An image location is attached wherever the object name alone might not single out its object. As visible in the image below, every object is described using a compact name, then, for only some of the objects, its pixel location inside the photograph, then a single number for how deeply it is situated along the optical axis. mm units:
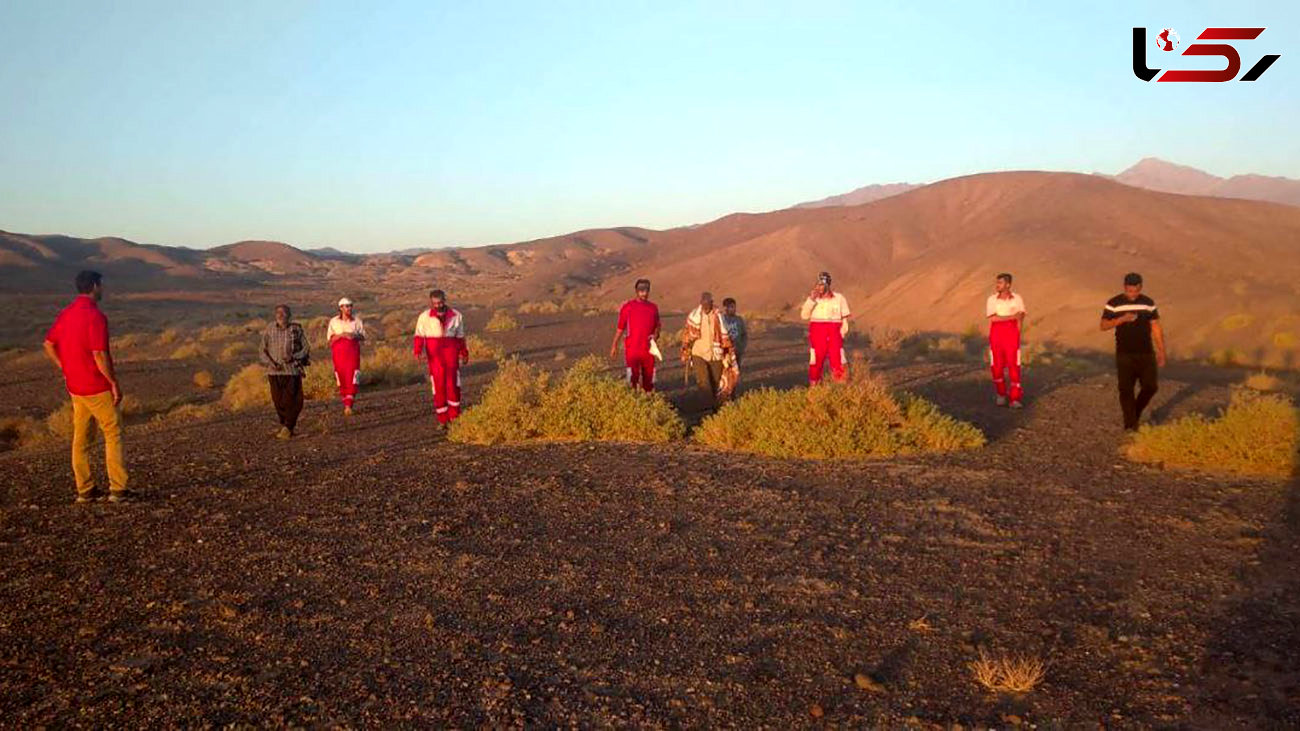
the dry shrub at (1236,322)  23708
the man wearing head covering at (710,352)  12312
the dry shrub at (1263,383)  16469
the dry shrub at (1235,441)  8445
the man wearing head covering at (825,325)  12273
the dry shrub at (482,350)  23312
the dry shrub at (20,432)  14961
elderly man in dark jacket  11328
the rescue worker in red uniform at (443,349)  11508
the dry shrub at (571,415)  10812
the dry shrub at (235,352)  26859
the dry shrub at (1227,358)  21656
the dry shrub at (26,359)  25766
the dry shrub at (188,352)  26703
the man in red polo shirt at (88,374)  7961
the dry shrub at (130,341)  32281
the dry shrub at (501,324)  32344
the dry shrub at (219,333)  34456
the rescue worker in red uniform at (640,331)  12211
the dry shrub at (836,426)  9742
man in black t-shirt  10297
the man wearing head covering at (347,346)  13016
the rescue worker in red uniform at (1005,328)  12297
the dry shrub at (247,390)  16812
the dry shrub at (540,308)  40062
